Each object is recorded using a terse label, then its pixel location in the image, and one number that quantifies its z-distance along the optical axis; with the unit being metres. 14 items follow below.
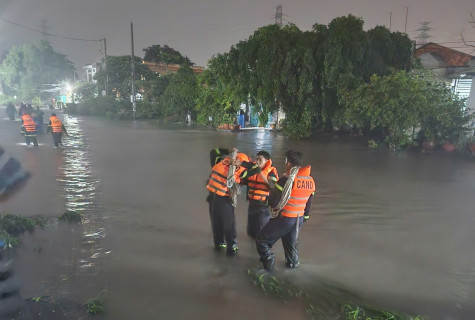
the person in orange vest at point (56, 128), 13.80
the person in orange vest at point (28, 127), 14.25
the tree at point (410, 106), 14.27
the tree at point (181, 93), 28.38
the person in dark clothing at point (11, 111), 27.17
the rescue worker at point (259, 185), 4.72
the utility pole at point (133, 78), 31.71
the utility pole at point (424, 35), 46.66
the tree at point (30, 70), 56.03
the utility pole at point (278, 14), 32.91
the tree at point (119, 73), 40.88
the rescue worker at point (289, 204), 4.23
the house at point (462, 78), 15.68
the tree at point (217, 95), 20.75
